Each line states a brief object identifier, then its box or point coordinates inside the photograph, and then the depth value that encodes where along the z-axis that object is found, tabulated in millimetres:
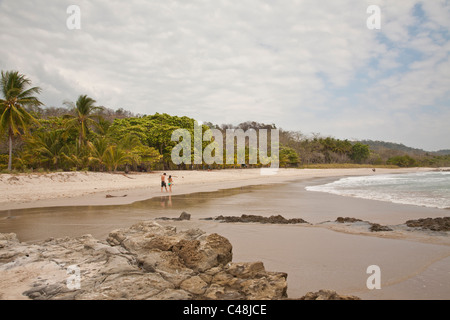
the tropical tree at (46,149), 24766
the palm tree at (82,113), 28406
